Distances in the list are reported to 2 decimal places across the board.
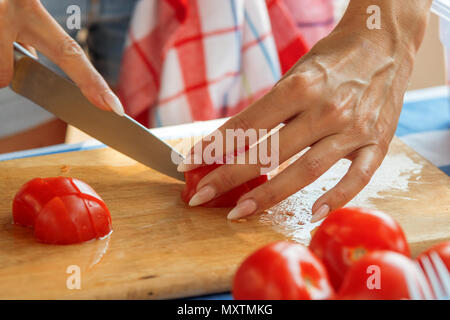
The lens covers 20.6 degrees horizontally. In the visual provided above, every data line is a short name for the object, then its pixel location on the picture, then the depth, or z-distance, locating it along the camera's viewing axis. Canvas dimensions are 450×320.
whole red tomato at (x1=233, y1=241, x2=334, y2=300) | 0.58
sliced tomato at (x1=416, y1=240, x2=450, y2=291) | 0.62
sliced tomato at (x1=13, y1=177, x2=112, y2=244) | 0.71
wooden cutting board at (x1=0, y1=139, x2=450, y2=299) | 0.68
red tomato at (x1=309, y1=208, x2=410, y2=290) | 0.62
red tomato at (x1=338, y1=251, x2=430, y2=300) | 0.58
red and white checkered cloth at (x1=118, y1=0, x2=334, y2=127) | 1.04
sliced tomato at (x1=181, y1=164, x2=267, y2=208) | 0.76
